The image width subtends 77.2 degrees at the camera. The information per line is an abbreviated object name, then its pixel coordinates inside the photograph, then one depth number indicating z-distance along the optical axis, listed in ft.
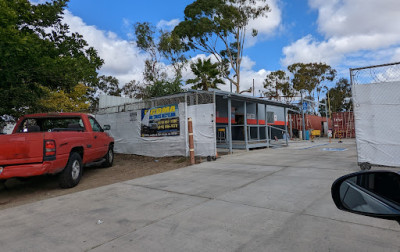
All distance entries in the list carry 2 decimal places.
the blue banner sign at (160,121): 34.78
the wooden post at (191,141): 29.86
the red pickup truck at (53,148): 16.62
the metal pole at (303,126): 82.09
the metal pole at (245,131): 40.75
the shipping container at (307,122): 91.35
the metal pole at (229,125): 37.08
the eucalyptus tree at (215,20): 93.76
